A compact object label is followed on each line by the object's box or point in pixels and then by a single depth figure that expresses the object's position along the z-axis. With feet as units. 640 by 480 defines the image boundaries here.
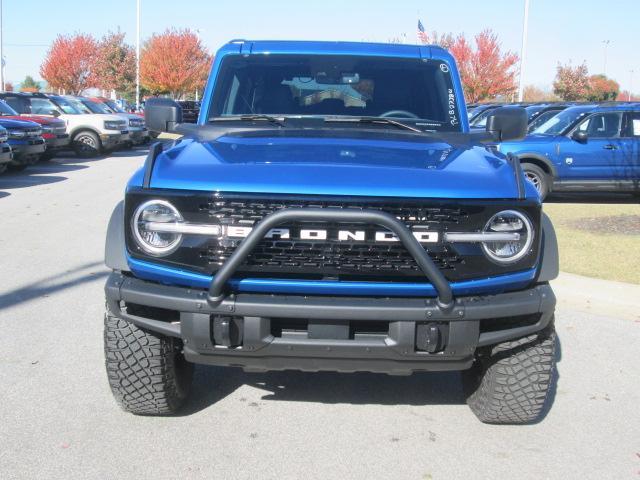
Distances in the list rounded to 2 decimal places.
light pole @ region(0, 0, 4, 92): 128.34
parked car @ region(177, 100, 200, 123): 85.65
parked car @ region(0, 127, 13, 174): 47.16
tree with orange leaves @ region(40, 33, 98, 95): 154.92
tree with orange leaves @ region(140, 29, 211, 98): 172.35
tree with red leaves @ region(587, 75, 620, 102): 182.65
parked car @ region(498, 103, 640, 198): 43.83
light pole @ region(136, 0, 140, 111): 151.64
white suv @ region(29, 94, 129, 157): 72.18
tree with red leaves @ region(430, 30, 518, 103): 136.67
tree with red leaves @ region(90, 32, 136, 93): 154.81
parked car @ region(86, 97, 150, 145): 79.87
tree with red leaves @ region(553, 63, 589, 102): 162.71
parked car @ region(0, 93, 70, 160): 61.21
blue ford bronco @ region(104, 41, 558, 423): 10.53
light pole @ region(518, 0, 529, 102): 102.63
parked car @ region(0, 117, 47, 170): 52.80
